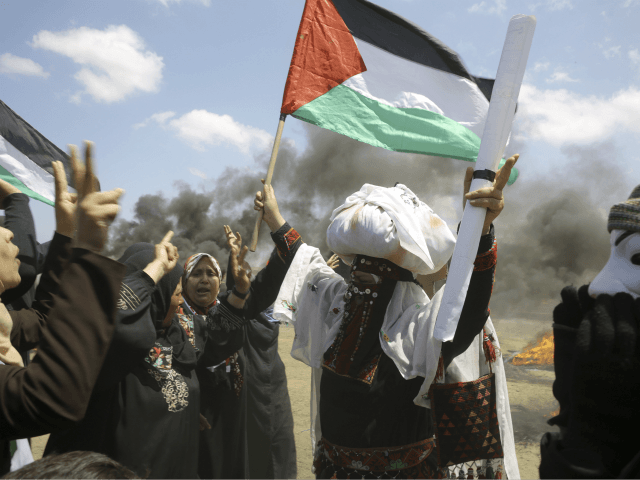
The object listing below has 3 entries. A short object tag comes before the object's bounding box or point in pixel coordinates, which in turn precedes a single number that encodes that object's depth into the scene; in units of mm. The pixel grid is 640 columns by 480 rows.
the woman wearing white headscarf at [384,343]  2354
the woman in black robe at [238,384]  3135
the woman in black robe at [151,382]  2445
